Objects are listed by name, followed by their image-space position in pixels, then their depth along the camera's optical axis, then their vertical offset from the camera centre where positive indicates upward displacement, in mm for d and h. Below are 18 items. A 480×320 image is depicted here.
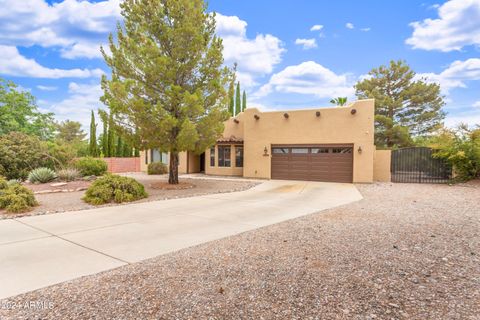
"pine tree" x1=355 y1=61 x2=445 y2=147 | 27250 +5323
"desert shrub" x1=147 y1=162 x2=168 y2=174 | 21969 -936
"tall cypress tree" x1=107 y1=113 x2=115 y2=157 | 29641 +1205
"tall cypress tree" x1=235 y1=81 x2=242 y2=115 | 33094 +6549
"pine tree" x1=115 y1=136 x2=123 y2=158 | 30797 +799
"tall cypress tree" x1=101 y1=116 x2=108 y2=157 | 29797 +1418
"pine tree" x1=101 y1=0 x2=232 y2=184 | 11734 +3673
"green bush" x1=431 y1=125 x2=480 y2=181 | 14766 +360
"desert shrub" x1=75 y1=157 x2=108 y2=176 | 16219 -588
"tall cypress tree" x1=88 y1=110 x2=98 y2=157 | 29438 +1507
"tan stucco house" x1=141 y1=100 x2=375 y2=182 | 16391 +741
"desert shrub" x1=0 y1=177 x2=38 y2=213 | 8008 -1281
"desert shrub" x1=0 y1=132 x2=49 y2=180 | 14273 +56
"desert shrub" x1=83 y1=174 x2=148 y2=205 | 9508 -1224
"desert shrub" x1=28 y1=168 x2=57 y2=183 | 13211 -949
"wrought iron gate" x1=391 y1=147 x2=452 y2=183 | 16094 -608
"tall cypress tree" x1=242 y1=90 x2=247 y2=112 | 34031 +6822
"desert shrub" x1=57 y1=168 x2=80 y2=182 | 13969 -951
